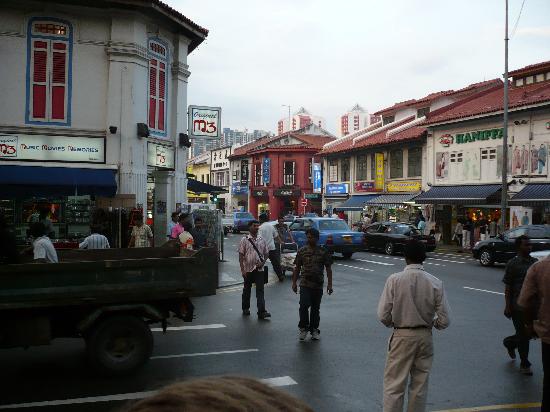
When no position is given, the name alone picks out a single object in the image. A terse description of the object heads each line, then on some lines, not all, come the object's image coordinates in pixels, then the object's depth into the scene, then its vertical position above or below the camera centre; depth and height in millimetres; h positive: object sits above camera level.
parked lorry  6609 -1145
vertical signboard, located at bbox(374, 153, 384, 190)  37125 +2991
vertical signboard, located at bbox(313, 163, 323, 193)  46281 +2982
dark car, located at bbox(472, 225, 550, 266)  19156 -1079
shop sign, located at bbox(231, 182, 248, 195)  60838 +2555
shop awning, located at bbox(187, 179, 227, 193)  22962 +991
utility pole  23719 +2978
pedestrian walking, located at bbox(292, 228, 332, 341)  8695 -1088
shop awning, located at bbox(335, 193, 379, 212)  38875 +719
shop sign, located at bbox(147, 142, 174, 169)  17719 +1826
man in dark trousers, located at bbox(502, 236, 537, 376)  7180 -888
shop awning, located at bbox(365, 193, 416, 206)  34328 +912
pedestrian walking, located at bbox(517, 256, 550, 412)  5102 -886
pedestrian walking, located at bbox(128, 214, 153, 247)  13381 -636
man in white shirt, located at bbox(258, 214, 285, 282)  14844 -793
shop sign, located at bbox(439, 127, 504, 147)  29016 +4316
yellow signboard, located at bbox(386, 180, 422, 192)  34531 +1767
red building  56094 +4093
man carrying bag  10578 -1042
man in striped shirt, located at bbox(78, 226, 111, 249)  10234 -610
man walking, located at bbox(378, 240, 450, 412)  5062 -1067
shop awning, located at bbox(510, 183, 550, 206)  25156 +915
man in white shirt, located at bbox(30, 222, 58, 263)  7930 -528
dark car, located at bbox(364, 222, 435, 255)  24766 -1057
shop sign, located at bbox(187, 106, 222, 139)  19594 +3180
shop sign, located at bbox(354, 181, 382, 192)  38625 +1901
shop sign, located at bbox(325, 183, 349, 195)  42344 +1895
